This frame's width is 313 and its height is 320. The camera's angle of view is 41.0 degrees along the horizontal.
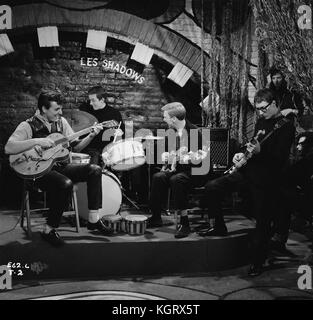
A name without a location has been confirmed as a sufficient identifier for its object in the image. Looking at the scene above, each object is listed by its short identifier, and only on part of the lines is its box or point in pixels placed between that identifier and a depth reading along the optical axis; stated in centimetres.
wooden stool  470
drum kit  526
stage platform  450
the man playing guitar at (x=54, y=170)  458
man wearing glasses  464
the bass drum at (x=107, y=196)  526
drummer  625
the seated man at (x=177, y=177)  502
